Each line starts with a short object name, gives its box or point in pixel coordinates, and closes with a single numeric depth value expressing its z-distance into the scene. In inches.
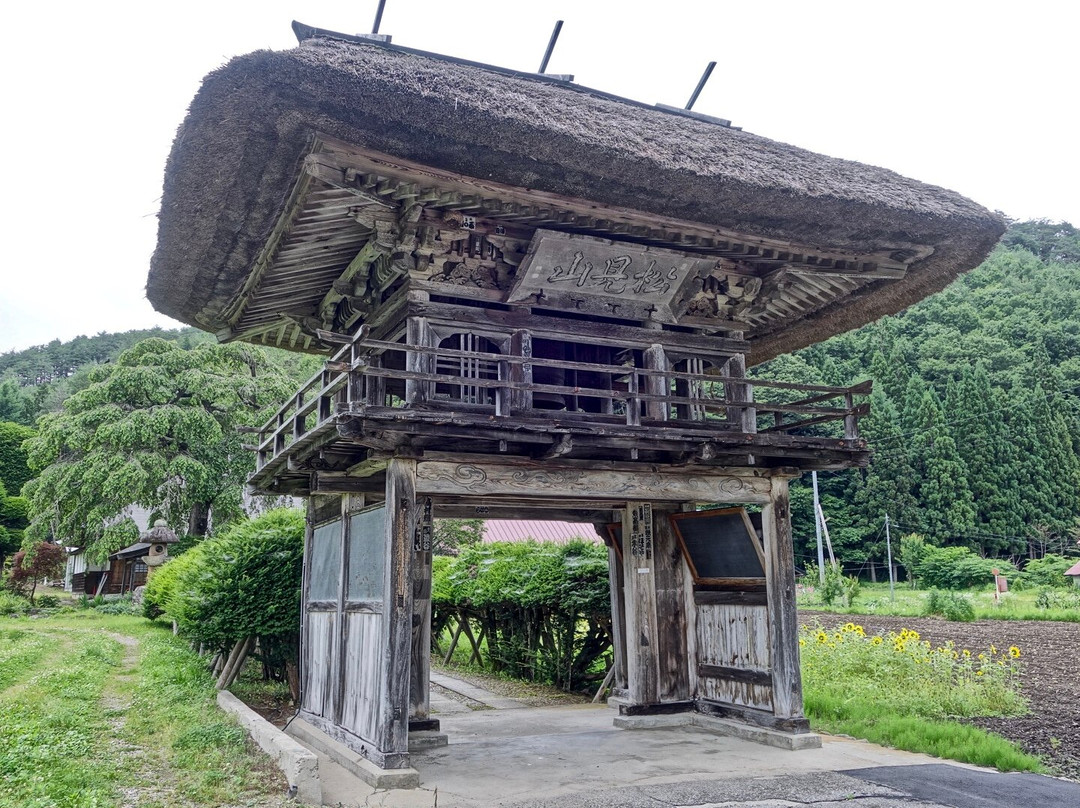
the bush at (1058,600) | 1136.8
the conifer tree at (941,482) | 1904.5
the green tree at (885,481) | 2006.6
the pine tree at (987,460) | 1899.6
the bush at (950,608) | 1029.2
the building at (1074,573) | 1593.3
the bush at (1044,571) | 1620.3
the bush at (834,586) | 1320.0
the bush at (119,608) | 1286.9
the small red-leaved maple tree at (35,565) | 1341.0
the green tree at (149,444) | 1083.3
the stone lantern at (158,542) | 1137.0
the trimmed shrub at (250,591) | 516.1
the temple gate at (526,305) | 306.0
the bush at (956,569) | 1685.5
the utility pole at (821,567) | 1574.1
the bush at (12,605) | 1209.0
